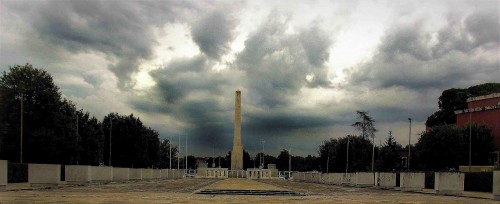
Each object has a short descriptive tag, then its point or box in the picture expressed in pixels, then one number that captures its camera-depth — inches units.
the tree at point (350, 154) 4158.5
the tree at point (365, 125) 3972.9
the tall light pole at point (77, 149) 2701.8
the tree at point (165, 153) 6221.5
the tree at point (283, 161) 7564.0
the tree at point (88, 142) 3127.5
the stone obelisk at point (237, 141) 4483.3
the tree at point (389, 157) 3531.0
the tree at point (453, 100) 4323.3
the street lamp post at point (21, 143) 2168.1
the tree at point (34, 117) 2354.8
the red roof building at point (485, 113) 3314.5
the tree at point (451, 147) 3129.9
